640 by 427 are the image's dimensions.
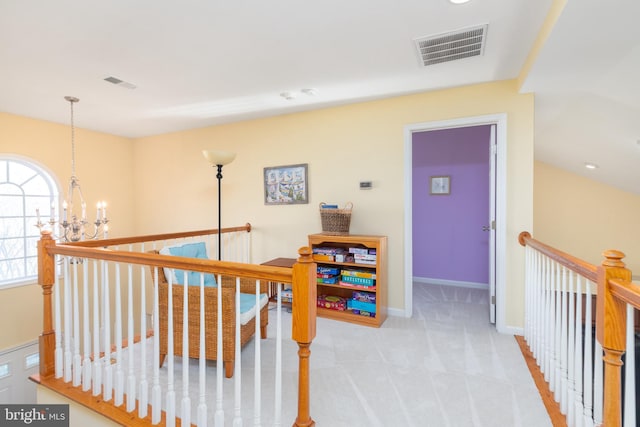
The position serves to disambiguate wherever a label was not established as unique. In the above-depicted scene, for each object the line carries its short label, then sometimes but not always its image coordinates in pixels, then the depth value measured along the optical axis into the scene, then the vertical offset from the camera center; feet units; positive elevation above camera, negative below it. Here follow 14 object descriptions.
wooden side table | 11.50 -2.07
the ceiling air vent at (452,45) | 6.97 +4.07
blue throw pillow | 7.79 -1.32
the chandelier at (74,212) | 9.95 -0.06
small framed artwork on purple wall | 14.82 +1.18
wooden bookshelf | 9.87 -2.00
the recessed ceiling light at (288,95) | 10.53 +4.09
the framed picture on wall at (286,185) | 12.40 +1.05
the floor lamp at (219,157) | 10.36 +1.86
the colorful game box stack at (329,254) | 10.53 -1.59
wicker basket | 10.76 -0.39
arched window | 12.69 +0.00
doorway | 9.31 +0.21
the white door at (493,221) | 9.66 -0.41
